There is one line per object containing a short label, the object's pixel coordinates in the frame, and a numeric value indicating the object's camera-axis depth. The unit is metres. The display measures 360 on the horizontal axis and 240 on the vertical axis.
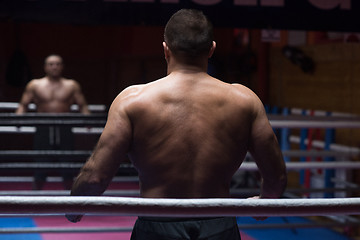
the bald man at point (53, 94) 8.78
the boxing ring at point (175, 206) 2.88
